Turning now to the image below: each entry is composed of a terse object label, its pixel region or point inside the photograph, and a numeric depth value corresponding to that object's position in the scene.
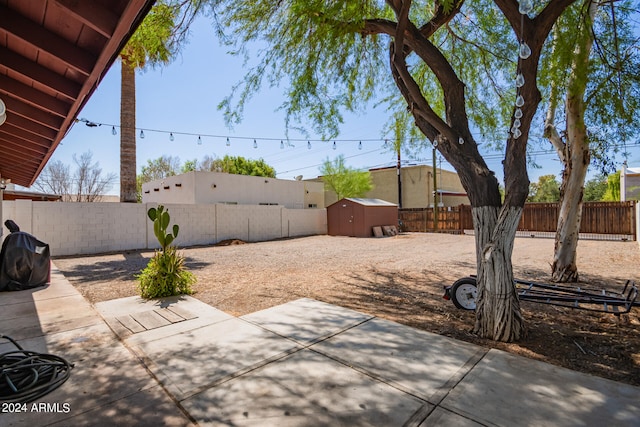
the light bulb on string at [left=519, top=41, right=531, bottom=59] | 2.91
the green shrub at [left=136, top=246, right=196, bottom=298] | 5.19
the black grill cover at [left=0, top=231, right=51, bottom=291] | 5.52
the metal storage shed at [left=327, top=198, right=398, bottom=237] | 17.98
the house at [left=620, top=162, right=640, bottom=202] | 18.67
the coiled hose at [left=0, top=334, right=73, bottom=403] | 2.32
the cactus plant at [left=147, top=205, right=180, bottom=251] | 5.50
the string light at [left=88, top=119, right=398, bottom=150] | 12.57
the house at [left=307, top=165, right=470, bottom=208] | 28.50
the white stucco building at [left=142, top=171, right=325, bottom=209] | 18.33
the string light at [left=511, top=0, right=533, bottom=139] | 2.77
